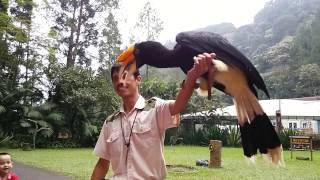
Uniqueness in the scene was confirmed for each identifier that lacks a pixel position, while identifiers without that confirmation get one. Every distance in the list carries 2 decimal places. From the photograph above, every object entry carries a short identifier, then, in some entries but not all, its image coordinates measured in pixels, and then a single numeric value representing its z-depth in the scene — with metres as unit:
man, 2.00
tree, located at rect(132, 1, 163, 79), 16.94
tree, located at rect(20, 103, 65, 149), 14.67
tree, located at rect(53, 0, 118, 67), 20.86
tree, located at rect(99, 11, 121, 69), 21.05
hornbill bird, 1.90
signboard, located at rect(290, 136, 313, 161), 11.46
